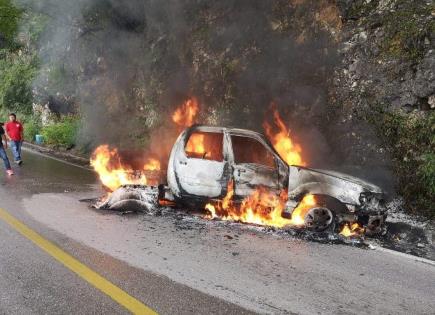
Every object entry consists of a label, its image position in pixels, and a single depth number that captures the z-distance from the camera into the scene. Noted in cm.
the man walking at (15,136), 1256
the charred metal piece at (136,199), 734
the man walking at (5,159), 1082
